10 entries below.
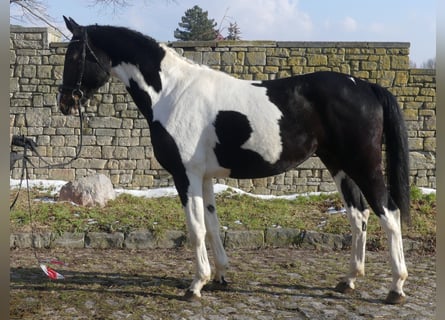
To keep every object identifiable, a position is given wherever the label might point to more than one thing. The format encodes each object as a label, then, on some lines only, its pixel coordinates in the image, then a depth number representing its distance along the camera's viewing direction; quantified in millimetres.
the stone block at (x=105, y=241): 6027
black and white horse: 3656
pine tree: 31656
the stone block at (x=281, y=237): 6094
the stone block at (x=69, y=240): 6031
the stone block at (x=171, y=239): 6035
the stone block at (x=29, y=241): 6016
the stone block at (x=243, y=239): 6027
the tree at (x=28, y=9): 10621
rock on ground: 7488
